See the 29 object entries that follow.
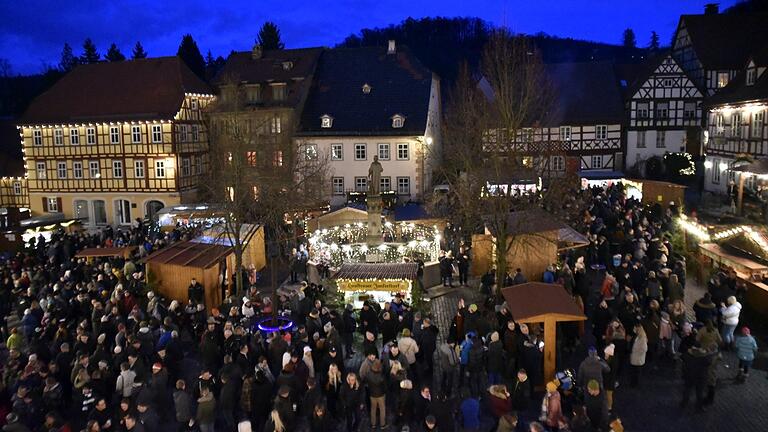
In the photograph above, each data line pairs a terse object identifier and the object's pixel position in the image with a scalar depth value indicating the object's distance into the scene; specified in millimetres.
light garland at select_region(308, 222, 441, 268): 21078
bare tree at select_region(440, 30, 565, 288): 18203
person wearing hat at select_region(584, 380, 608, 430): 10055
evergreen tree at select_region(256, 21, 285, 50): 52656
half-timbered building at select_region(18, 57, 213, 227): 36875
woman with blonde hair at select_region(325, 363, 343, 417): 11680
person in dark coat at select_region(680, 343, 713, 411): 11477
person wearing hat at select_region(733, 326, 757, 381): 12336
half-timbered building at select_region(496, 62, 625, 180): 41750
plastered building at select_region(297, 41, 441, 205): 37062
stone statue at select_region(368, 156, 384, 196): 21406
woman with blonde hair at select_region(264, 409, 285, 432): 10117
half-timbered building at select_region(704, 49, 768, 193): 30328
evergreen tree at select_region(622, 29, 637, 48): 111688
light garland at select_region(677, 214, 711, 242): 21031
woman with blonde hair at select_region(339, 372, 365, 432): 11000
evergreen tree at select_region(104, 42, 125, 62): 57938
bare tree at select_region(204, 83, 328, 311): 19625
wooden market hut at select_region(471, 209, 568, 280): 18062
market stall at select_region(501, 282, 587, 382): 12164
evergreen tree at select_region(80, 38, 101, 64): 63250
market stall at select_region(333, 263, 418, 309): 17109
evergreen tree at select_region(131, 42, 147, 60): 64188
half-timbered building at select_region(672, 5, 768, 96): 40316
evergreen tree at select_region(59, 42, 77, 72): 68125
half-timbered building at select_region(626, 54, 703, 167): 40969
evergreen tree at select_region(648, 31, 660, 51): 107812
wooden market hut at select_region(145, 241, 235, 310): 18664
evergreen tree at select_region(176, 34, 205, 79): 59969
